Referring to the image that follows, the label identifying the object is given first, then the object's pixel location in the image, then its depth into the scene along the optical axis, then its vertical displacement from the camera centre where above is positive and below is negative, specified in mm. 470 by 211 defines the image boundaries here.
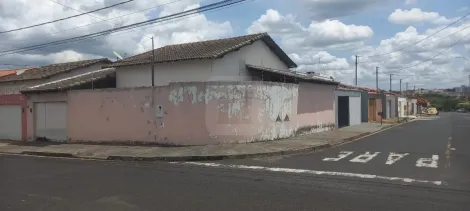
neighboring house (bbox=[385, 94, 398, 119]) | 48312 -851
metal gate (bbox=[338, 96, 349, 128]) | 28719 -808
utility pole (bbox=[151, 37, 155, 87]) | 19906 +1468
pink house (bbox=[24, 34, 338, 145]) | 16250 +77
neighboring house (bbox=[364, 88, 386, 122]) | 37006 -615
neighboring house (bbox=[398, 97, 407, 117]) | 56500 -1053
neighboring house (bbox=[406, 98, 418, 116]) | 68625 -1332
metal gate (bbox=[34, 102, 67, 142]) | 20234 -956
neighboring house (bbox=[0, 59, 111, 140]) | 22391 +1055
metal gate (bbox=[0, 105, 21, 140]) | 22828 -1115
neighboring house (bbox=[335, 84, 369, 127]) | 28031 -528
